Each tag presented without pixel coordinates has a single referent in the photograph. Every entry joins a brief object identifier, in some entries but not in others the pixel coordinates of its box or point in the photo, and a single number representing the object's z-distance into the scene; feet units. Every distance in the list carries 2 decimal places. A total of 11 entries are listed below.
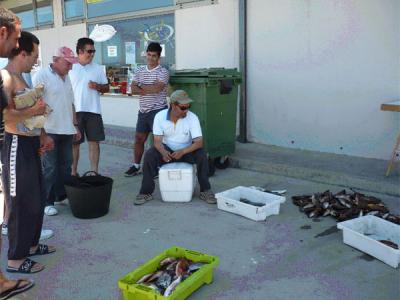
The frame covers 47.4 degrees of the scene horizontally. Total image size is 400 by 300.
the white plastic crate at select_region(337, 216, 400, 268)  11.27
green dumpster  18.94
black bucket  14.58
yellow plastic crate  9.14
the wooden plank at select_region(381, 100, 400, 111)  16.58
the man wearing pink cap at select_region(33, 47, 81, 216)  14.37
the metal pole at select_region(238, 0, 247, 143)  22.61
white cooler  16.07
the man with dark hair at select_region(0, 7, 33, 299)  8.09
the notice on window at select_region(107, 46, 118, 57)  30.60
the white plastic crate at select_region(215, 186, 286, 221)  14.48
